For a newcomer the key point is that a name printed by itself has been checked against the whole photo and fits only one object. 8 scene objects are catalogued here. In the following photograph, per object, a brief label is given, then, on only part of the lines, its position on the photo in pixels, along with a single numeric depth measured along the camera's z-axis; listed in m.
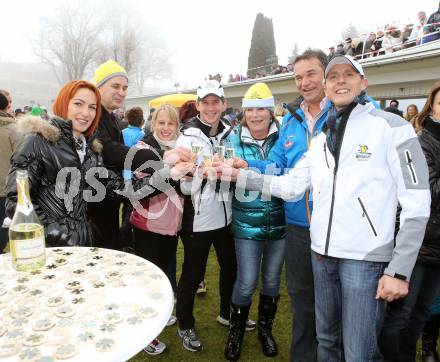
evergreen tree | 40.53
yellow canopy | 6.36
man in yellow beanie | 2.83
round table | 1.14
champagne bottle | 1.67
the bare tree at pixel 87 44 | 43.34
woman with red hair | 2.15
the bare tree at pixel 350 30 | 55.81
